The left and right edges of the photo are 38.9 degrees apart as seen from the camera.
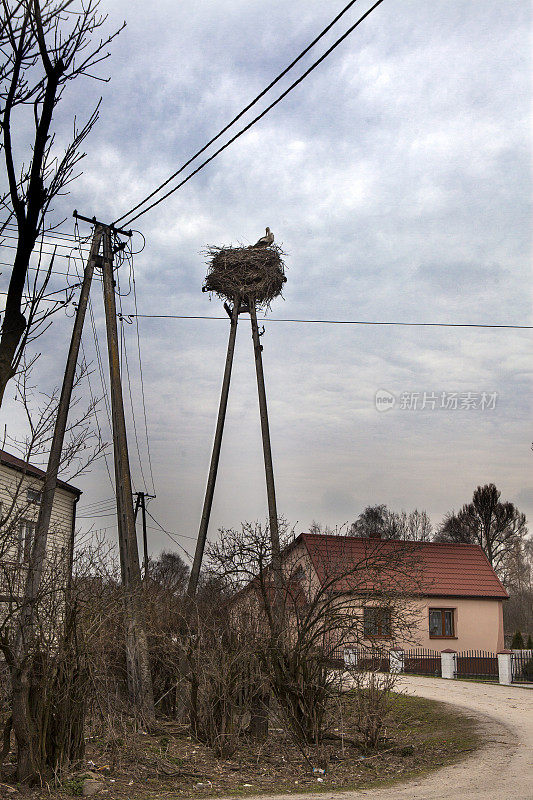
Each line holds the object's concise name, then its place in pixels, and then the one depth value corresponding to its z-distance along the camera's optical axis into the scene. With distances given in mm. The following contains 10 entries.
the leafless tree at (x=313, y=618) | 10109
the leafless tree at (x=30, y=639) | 7438
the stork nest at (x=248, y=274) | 16859
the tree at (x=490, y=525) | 54562
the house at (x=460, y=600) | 30344
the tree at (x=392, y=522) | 64500
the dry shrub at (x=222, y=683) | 10094
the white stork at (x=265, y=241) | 17500
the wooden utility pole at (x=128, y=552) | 10664
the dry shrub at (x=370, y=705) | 10438
